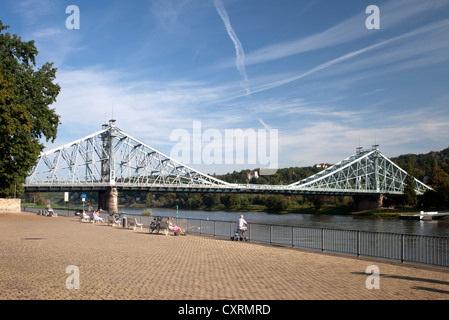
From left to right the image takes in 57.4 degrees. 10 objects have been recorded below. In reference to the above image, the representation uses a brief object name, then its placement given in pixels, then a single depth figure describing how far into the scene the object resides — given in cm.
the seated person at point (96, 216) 3170
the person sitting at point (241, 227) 1930
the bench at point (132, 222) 2547
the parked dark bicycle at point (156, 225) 2246
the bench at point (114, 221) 2933
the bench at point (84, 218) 3322
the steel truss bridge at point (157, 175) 7425
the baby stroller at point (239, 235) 1947
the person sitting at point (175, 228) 2105
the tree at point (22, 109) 2473
